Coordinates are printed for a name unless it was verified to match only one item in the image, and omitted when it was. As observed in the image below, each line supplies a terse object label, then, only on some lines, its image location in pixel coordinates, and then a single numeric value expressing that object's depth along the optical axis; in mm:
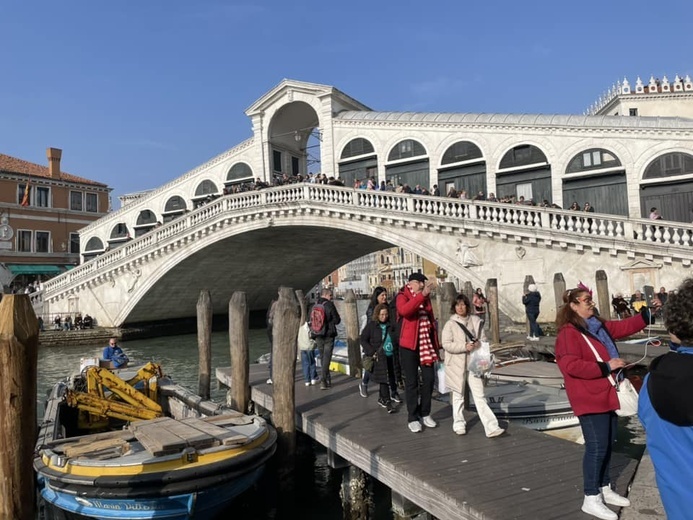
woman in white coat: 4584
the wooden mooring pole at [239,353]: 6934
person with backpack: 7238
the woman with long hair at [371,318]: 6020
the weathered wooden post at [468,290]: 11830
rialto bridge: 13891
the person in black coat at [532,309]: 11242
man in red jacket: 4676
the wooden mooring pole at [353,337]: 8867
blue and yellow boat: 4234
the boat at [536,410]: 6426
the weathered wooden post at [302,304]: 11672
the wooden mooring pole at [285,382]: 5684
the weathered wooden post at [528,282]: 12215
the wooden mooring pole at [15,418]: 3916
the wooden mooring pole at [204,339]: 8703
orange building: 28047
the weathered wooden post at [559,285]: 11172
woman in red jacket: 2947
